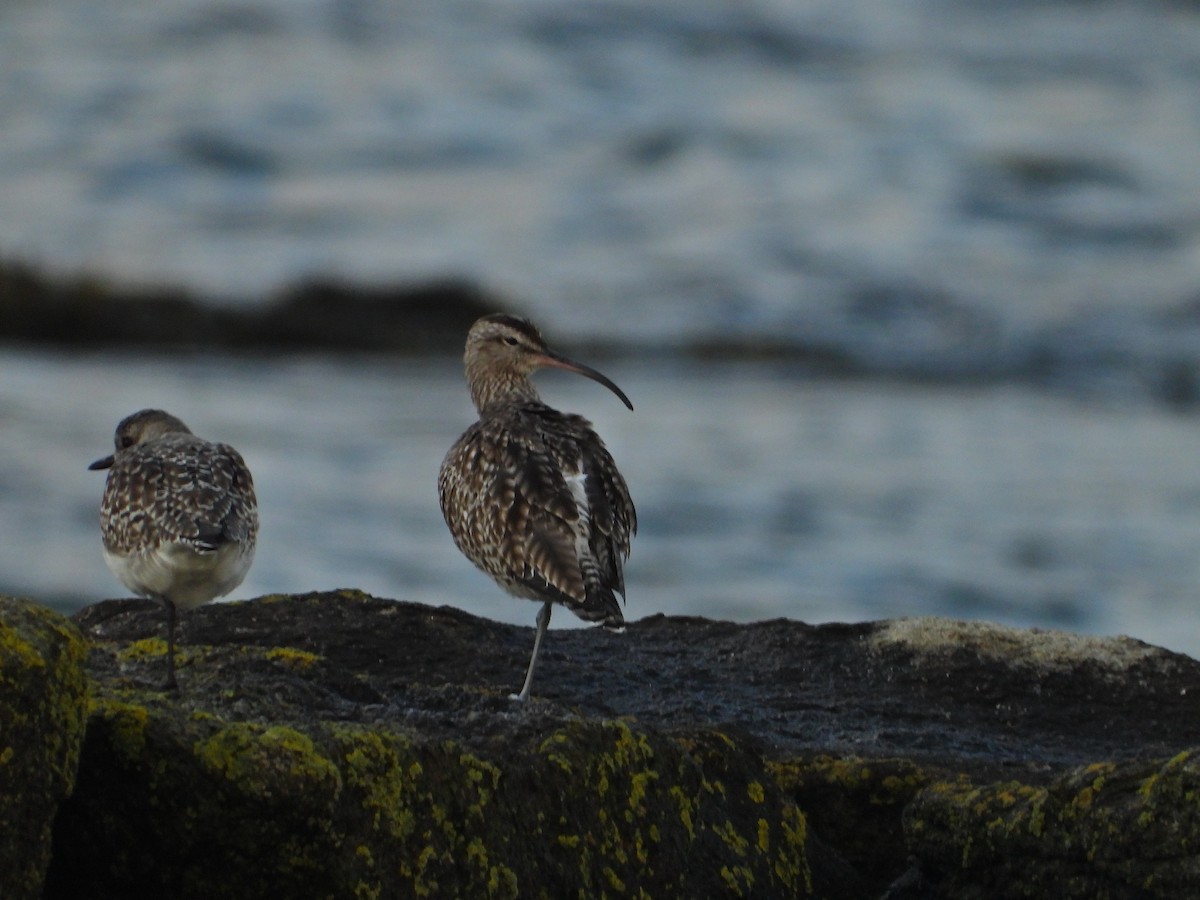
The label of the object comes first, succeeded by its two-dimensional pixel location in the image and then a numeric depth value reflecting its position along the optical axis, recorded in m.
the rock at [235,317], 61.12
